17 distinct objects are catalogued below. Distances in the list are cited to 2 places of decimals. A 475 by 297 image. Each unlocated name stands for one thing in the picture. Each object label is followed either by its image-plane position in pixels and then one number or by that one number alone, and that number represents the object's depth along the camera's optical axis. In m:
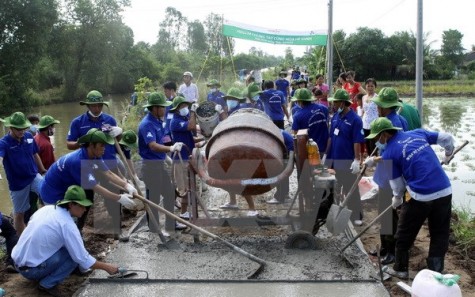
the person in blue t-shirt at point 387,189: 5.04
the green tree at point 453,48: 42.72
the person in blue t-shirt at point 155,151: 5.69
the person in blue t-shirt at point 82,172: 4.67
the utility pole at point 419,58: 7.22
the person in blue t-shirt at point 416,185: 4.29
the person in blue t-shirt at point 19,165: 5.32
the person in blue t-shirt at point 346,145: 5.91
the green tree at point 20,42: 26.67
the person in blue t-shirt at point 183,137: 6.21
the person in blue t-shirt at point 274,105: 9.52
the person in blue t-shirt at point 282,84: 13.48
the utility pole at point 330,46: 13.30
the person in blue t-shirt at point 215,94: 10.31
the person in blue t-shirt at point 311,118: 6.52
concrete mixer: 5.07
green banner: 14.43
